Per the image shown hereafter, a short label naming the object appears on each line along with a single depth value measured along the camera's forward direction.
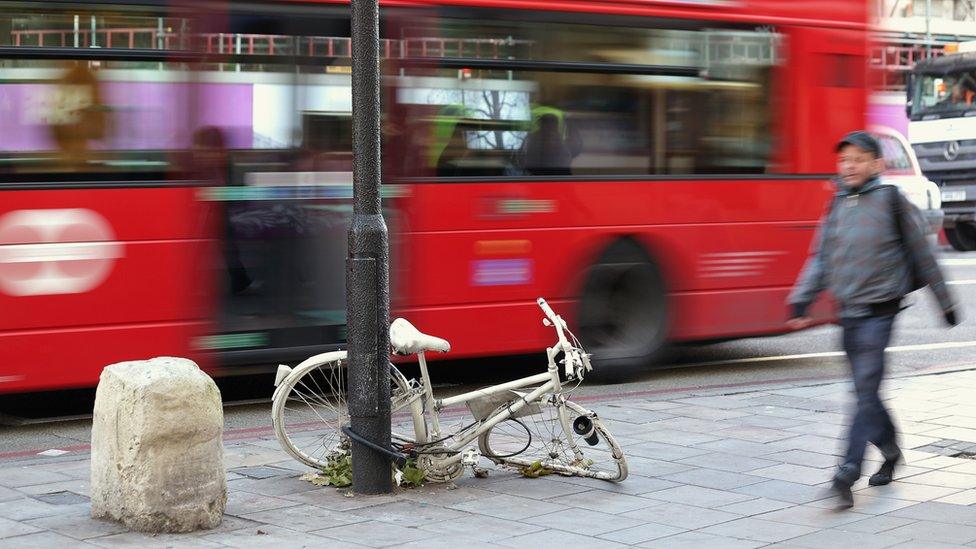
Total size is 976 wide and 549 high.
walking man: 6.36
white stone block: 5.82
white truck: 25.80
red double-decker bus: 8.55
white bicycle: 6.80
